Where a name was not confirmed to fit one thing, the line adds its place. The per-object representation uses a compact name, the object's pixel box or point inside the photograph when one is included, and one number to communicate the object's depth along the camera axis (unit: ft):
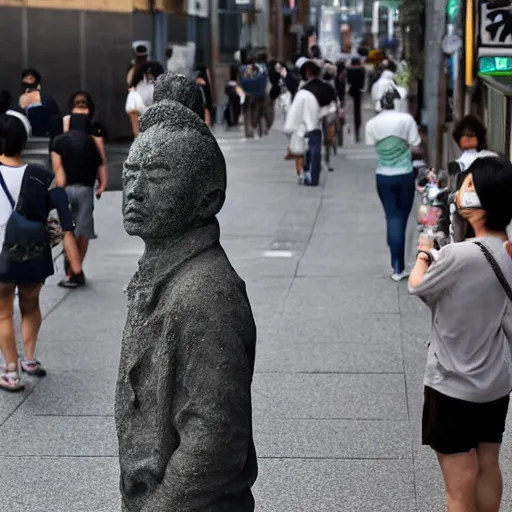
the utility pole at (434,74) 63.57
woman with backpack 27.12
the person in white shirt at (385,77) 76.79
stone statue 10.63
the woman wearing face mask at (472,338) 16.65
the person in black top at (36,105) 51.90
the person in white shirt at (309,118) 61.82
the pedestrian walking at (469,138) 31.94
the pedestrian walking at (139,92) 68.98
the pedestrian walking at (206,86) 79.14
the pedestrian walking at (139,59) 72.56
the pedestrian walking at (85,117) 39.34
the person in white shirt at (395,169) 38.99
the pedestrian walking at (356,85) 91.40
